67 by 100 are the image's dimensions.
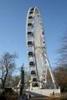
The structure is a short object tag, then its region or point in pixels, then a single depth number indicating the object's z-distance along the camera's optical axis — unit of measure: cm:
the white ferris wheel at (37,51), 3942
